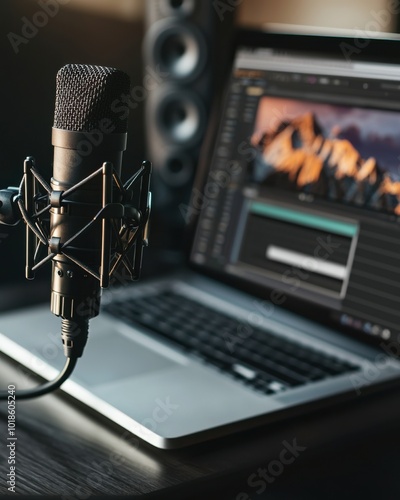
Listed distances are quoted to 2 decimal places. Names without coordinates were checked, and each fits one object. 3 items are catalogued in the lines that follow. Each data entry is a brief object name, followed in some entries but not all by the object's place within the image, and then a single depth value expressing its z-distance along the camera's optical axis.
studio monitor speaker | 1.17
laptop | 0.71
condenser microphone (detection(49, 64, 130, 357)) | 0.51
